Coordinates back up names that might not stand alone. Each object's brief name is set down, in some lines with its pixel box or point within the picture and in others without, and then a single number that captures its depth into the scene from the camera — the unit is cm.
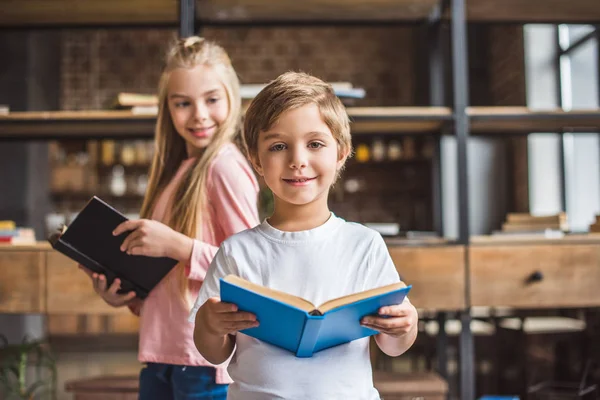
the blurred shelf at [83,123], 232
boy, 100
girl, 137
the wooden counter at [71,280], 224
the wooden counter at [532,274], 226
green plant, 261
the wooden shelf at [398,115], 234
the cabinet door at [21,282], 223
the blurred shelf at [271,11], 249
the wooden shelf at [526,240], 228
